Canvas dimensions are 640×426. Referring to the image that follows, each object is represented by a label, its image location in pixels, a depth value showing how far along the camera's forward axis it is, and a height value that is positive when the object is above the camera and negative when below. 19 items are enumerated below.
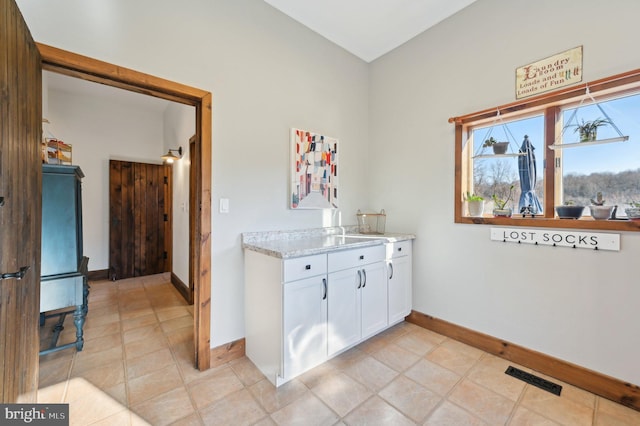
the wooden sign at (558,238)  1.68 -0.19
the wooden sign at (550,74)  1.81 +1.00
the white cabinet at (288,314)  1.72 -0.72
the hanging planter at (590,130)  1.74 +0.55
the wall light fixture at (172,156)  3.74 +0.80
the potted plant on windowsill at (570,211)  1.80 +0.00
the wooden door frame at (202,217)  1.93 -0.04
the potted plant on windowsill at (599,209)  1.68 +0.01
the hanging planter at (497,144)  2.14 +0.56
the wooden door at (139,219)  4.34 -0.13
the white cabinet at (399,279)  2.44 -0.66
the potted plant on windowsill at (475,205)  2.25 +0.05
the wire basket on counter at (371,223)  2.90 -0.14
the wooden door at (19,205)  1.10 +0.03
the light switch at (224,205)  2.04 +0.05
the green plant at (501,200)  2.21 +0.09
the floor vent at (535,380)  1.75 -1.19
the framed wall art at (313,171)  2.47 +0.41
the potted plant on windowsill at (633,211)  1.60 +0.00
